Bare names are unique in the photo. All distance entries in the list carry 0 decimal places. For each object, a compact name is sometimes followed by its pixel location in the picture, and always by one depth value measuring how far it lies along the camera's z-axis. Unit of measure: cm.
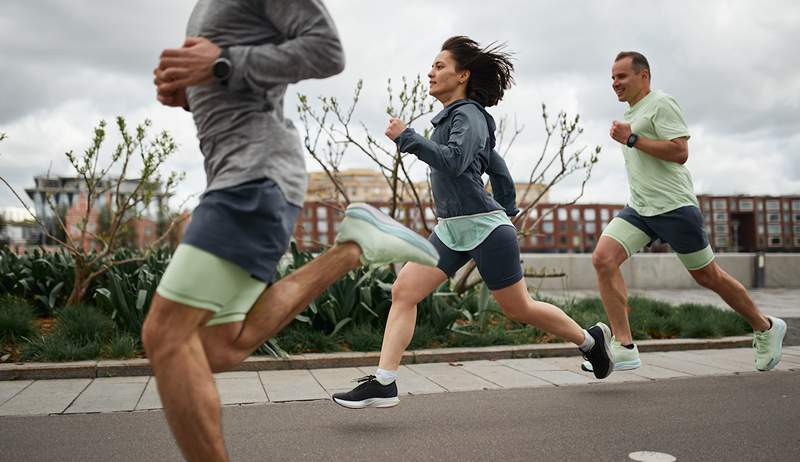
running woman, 332
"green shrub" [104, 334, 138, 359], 489
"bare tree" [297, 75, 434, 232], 705
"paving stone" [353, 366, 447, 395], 434
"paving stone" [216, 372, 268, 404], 406
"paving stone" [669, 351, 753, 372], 521
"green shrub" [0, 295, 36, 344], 536
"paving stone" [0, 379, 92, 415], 377
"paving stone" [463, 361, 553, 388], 458
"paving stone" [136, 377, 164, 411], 384
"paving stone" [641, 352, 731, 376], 503
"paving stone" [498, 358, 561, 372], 516
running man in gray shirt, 177
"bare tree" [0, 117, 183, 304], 671
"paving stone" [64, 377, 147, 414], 383
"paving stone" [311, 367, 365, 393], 445
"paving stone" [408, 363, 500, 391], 448
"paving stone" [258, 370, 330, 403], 414
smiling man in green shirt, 416
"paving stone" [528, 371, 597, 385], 465
